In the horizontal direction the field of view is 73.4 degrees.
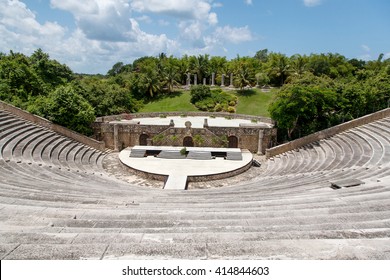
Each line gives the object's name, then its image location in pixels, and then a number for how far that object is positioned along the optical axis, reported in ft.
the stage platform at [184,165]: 62.95
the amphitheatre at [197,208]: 13.38
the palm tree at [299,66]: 170.60
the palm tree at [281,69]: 170.97
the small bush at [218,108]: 138.72
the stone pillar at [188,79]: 182.09
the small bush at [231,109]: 136.56
